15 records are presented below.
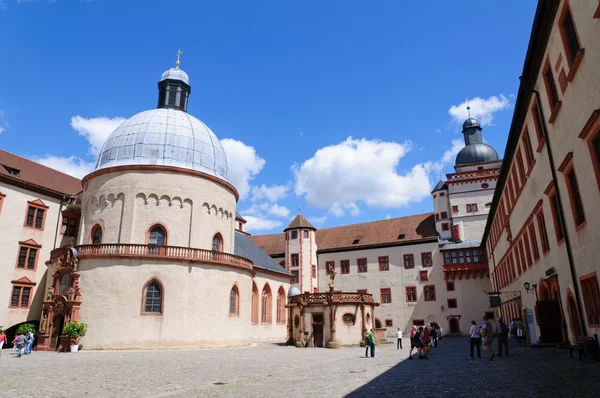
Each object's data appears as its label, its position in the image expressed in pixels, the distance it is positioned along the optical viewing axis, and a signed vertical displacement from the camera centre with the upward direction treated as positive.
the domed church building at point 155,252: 25.42 +4.75
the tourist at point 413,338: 19.56 -0.69
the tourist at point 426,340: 19.03 -0.76
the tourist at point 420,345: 19.00 -0.98
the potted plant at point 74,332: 24.19 -0.14
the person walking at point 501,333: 16.52 -0.44
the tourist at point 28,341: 22.69 -0.60
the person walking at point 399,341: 27.60 -1.15
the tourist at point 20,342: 21.90 -0.59
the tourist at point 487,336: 15.90 -0.53
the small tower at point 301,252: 49.88 +8.53
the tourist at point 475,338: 17.33 -0.64
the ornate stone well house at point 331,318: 29.86 +0.43
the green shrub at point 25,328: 25.16 +0.12
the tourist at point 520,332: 23.26 -0.59
